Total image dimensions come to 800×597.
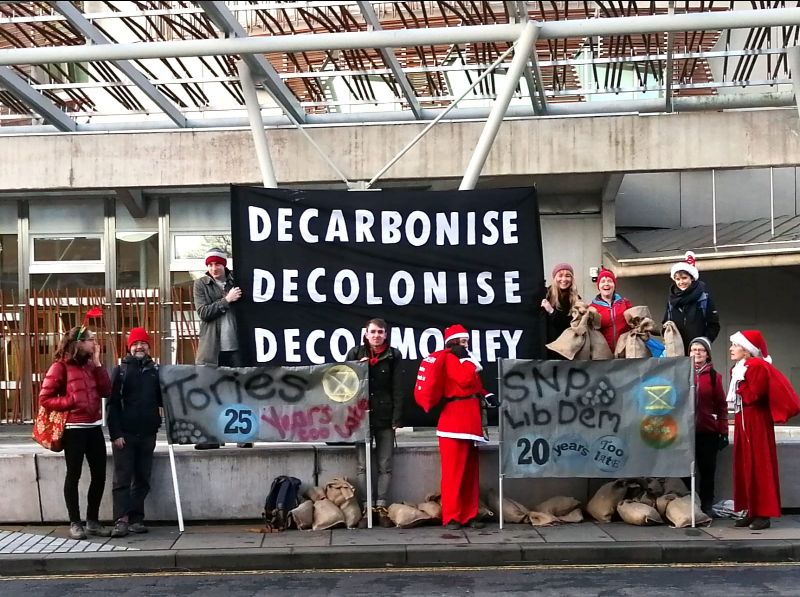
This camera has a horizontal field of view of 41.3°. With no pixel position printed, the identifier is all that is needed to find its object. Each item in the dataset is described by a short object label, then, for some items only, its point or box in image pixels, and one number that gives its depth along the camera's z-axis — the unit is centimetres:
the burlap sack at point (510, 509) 946
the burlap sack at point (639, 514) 923
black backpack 930
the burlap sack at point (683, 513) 913
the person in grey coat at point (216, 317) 1012
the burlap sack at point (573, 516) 946
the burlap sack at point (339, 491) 946
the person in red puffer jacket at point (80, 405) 898
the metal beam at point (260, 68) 1103
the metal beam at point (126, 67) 1153
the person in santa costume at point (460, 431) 914
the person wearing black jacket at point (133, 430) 923
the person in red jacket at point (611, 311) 978
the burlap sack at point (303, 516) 930
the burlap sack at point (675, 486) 956
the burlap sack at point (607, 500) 947
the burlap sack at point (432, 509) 939
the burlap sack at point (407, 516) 932
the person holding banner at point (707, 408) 941
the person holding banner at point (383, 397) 945
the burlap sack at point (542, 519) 937
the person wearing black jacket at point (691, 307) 977
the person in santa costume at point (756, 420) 905
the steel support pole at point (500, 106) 1123
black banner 1015
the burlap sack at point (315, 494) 955
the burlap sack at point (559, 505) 955
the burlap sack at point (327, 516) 927
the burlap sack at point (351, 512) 932
